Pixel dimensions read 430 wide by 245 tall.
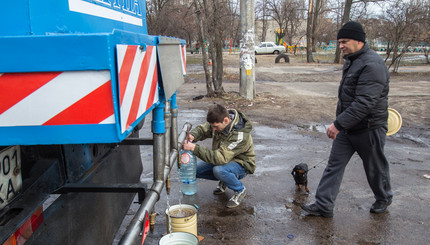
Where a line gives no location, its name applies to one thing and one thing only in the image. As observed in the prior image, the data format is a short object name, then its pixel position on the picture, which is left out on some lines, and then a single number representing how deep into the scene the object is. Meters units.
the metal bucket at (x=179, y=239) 2.64
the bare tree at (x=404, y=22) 17.53
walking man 3.38
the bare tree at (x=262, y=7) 44.56
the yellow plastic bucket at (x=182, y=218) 3.06
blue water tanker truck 1.20
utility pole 9.97
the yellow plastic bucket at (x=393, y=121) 3.98
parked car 43.84
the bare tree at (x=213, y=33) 10.55
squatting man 3.76
